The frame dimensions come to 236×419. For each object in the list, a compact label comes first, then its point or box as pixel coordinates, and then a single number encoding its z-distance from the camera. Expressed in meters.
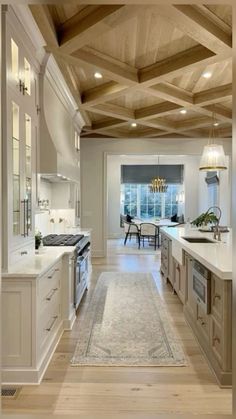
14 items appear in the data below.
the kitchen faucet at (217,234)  4.71
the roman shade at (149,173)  13.60
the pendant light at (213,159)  5.14
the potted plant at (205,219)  5.47
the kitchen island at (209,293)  2.63
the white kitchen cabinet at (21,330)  2.62
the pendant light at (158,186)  11.77
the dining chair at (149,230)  11.10
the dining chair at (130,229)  11.82
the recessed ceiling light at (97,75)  4.77
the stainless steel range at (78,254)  4.29
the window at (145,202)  14.15
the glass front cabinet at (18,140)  2.62
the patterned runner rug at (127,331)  3.16
